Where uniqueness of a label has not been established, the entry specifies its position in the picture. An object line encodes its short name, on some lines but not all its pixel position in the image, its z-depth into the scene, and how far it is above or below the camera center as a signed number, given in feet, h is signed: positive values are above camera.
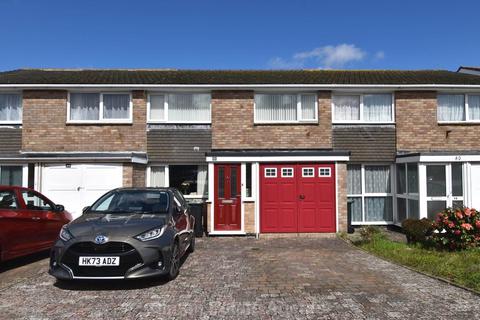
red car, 22.84 -2.99
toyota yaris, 18.16 -3.43
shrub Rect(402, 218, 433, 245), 29.81 -4.22
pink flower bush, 27.58 -3.82
